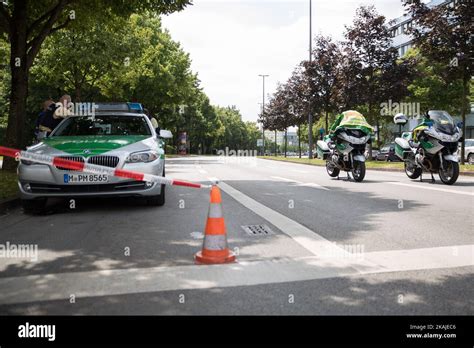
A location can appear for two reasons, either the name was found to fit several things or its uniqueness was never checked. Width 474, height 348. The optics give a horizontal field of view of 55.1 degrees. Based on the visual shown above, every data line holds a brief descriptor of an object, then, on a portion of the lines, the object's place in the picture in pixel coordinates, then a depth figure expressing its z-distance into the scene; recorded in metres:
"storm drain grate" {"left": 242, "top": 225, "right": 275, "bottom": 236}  5.46
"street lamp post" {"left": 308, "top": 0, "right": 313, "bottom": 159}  35.53
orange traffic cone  4.11
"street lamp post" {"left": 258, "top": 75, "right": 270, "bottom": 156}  72.25
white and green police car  6.64
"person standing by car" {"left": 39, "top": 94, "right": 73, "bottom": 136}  10.62
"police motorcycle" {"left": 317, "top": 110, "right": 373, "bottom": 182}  12.19
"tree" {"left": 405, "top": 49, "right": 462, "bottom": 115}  32.44
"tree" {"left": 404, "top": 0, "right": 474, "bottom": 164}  18.41
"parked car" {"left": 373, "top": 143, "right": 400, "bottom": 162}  39.44
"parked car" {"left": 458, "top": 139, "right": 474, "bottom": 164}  25.84
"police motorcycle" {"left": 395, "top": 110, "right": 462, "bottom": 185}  10.92
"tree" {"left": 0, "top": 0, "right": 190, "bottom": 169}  13.08
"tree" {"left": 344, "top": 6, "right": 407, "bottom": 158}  28.42
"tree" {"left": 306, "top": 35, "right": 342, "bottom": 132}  34.81
